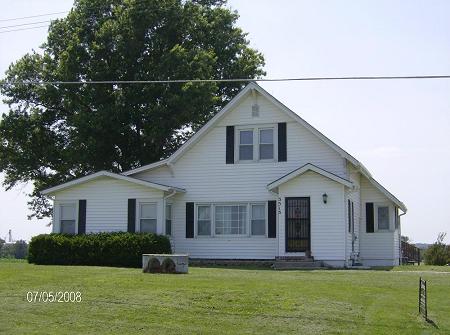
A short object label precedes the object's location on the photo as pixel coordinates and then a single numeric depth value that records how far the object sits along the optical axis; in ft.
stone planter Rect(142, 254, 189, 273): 65.20
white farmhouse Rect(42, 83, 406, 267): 88.79
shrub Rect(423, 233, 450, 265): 111.65
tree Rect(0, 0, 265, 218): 125.29
